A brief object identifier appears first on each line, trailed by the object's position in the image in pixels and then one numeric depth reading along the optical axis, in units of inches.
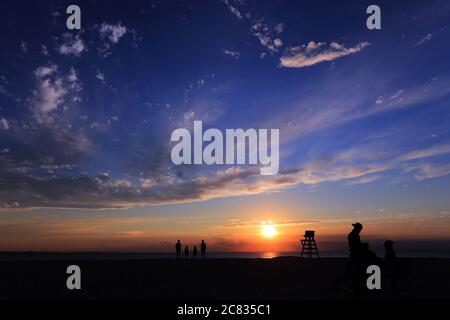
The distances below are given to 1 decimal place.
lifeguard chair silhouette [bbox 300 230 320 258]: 1600.6
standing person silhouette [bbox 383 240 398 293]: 622.8
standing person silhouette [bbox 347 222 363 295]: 567.1
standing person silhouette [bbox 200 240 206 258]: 1753.2
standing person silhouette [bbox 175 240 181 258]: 1760.6
